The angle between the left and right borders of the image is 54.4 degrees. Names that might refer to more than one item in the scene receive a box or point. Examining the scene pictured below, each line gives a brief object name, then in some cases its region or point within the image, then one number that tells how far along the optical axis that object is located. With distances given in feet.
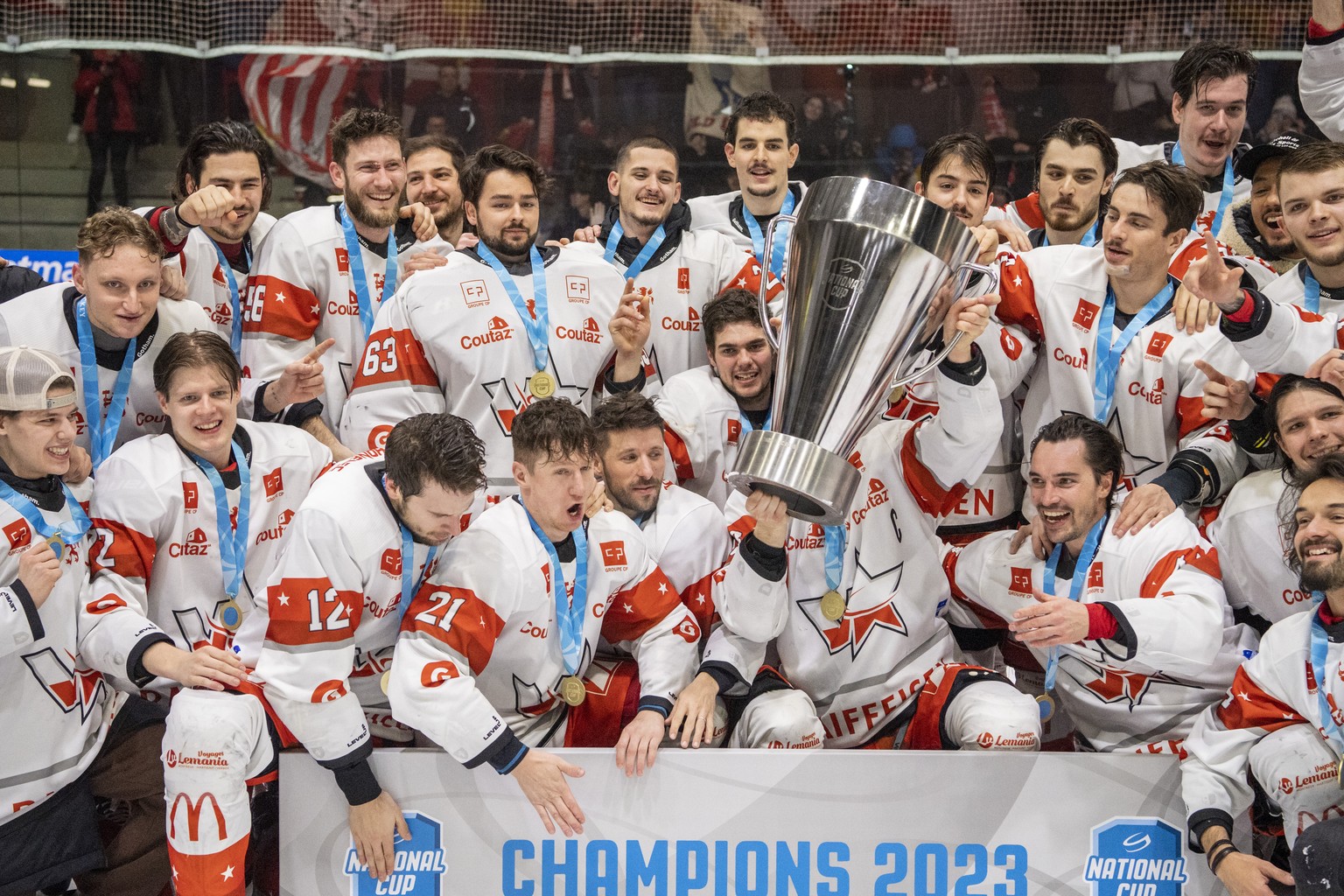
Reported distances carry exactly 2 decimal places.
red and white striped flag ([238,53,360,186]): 27.89
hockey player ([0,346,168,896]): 11.60
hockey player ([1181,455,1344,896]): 10.64
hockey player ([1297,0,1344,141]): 16.38
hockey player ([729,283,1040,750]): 12.65
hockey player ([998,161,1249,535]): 13.25
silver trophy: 9.86
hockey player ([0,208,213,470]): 13.32
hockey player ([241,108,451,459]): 15.15
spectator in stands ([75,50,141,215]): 28.27
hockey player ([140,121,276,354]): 15.33
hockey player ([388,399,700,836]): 11.14
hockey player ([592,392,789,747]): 12.17
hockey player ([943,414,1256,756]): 11.54
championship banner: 11.35
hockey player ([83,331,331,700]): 12.55
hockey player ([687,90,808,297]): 16.21
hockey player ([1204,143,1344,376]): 12.10
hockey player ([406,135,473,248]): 17.29
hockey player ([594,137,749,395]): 15.34
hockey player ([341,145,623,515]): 14.37
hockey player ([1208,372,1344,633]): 12.07
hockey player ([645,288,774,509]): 14.02
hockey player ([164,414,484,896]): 11.08
